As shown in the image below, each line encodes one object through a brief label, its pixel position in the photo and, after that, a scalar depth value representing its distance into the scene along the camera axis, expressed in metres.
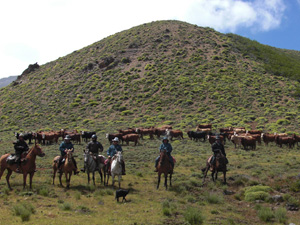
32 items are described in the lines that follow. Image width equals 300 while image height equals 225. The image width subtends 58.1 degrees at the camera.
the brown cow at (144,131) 36.81
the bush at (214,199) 12.53
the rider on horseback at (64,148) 14.46
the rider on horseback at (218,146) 15.77
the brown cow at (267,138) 32.40
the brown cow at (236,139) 30.90
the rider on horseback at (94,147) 15.06
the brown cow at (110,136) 33.05
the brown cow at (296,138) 31.22
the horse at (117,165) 13.69
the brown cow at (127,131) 35.55
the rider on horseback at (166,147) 14.67
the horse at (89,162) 14.51
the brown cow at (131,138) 32.09
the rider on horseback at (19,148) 13.03
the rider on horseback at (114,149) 14.62
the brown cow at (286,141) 30.67
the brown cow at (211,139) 31.92
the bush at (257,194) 13.06
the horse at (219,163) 15.22
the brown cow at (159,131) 37.16
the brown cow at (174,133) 35.78
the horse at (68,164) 13.83
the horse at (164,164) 14.13
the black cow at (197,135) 35.40
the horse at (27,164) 13.02
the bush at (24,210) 9.07
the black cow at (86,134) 35.06
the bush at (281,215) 10.28
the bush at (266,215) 10.52
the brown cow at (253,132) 35.26
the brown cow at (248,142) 29.20
